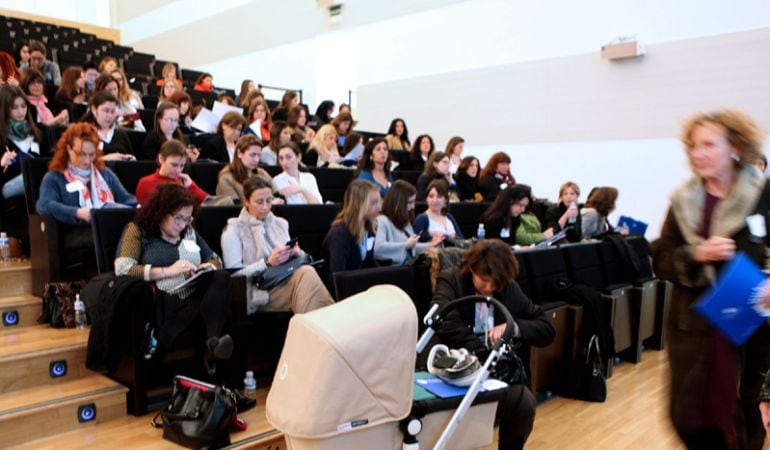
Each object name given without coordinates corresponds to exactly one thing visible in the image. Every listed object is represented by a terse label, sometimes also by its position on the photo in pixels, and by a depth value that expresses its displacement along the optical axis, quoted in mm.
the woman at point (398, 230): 3873
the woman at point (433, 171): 5734
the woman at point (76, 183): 3398
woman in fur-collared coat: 1901
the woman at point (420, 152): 7180
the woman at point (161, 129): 4785
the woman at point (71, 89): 5926
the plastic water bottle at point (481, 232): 5277
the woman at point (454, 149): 6961
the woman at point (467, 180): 6418
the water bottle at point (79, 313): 3328
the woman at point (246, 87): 8076
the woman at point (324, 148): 6336
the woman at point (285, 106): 7574
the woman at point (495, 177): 6285
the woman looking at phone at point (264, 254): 3301
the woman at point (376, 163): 5328
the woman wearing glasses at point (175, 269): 2861
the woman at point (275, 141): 5438
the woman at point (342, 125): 7215
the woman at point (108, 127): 4508
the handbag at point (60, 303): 3326
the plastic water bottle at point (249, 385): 3121
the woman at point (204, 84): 8609
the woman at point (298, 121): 6937
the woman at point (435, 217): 4387
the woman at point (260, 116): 6473
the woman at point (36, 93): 5199
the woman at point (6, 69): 5836
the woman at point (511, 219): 5309
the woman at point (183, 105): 6084
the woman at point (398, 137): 7852
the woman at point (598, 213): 5637
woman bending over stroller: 2805
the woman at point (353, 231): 3643
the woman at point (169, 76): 7004
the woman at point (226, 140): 5289
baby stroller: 1779
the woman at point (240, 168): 4309
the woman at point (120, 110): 5297
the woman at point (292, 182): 4672
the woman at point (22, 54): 6973
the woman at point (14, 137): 4039
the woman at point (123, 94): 5612
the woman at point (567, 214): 5715
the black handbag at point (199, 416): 2506
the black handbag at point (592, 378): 3762
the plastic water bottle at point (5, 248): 3888
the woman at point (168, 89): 6758
